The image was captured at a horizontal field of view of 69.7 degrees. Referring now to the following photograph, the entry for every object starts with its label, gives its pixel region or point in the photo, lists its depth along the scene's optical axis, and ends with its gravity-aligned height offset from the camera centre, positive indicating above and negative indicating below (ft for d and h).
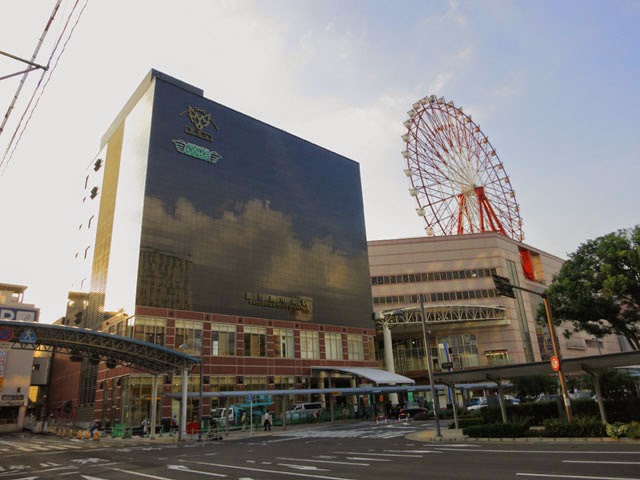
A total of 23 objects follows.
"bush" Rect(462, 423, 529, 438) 82.53 -7.49
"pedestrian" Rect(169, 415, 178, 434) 144.03 -7.03
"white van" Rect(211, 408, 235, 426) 151.43 -4.61
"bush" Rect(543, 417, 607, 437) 72.18 -6.73
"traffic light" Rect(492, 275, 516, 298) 74.18 +15.57
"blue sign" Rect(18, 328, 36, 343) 110.01 +17.10
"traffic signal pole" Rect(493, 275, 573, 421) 74.38 +7.63
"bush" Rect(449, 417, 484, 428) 107.16 -7.37
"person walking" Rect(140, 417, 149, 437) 143.54 -7.00
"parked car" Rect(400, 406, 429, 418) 181.22 -7.02
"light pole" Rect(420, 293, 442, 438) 95.09 -1.12
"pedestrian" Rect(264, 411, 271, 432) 148.56 -7.18
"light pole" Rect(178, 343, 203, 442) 124.26 -5.15
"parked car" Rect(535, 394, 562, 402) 160.97 -4.02
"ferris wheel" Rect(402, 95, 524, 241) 251.80 +119.49
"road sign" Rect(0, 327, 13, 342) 99.81 +16.31
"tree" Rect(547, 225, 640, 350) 116.16 +24.87
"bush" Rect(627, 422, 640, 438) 66.74 -6.81
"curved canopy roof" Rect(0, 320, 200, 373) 110.42 +16.09
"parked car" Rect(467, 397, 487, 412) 156.87 -5.22
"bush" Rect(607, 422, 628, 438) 68.28 -6.84
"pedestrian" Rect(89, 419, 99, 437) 143.56 -6.42
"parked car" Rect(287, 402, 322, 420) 172.35 -4.87
